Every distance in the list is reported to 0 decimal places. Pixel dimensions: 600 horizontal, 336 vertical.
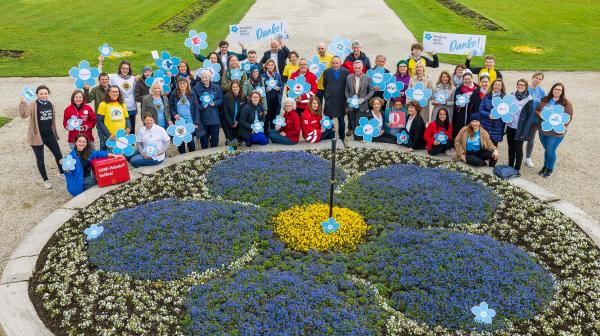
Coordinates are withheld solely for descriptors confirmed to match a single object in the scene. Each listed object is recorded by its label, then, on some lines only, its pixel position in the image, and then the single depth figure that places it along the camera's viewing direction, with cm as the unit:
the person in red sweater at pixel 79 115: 1022
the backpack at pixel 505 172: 1005
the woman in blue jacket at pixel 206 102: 1111
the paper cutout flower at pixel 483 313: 608
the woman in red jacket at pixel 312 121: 1146
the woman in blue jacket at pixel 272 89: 1205
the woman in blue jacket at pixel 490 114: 1049
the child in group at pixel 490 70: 1227
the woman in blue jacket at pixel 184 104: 1081
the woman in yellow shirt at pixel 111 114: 1045
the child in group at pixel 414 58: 1245
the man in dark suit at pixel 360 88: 1181
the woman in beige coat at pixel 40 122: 1000
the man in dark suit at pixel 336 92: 1193
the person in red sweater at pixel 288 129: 1152
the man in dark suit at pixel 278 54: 1362
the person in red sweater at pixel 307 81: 1199
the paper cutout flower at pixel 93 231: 788
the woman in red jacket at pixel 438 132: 1095
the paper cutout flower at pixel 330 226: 791
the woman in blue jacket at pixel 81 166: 964
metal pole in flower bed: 736
